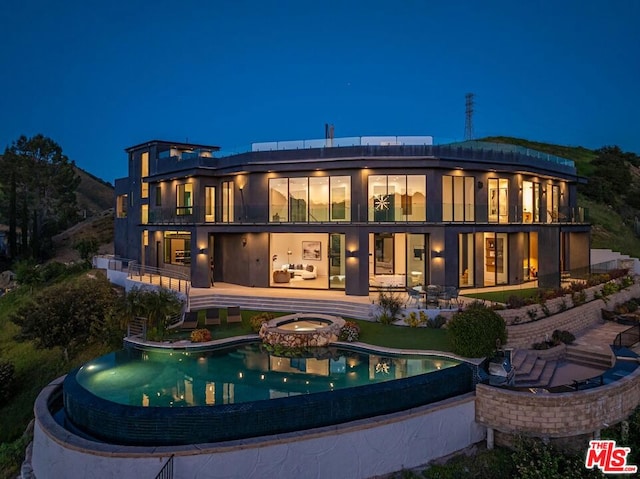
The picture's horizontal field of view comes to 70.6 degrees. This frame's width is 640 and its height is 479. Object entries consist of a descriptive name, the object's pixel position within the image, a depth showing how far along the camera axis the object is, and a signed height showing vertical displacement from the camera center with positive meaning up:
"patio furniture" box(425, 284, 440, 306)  17.17 -2.09
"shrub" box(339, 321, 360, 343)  14.52 -2.97
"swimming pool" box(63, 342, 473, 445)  8.73 -3.39
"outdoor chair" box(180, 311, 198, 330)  15.94 -2.82
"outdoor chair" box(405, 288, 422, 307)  17.59 -2.19
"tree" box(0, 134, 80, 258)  45.19 +6.10
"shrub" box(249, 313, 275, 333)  15.48 -2.74
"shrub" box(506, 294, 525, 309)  16.61 -2.29
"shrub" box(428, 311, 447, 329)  15.93 -2.87
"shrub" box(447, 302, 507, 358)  12.34 -2.56
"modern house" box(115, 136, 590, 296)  21.05 +1.35
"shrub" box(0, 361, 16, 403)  15.73 -4.84
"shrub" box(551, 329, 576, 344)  15.50 -3.34
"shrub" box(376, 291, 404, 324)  16.86 -2.58
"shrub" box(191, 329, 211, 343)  14.21 -2.97
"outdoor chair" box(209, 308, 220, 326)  16.38 -2.75
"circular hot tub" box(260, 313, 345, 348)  13.91 -2.83
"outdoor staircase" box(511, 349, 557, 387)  12.04 -3.65
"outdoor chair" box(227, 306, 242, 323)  16.59 -2.70
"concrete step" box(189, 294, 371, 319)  18.19 -2.65
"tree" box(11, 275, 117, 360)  15.78 -2.63
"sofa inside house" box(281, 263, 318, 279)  23.94 -1.51
